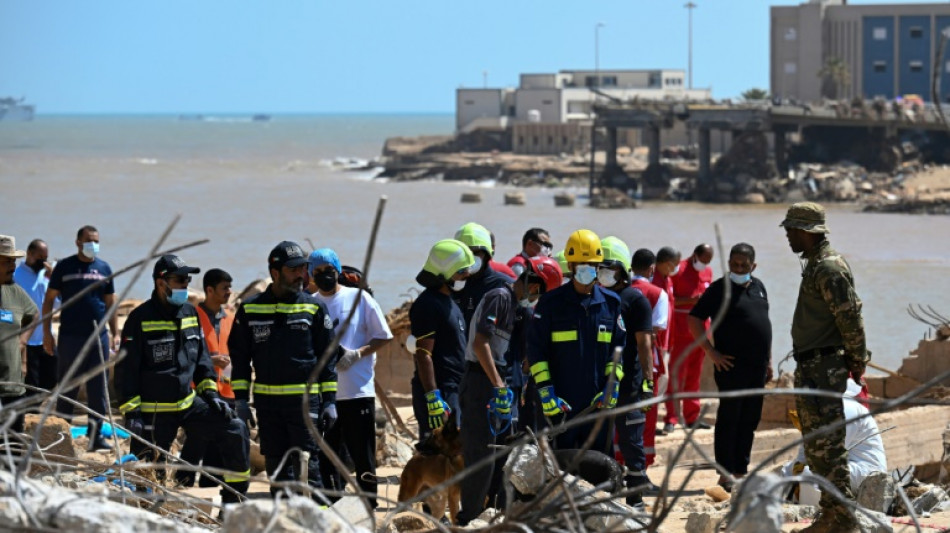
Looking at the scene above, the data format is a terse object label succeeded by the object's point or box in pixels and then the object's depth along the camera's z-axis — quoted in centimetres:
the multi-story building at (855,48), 16550
